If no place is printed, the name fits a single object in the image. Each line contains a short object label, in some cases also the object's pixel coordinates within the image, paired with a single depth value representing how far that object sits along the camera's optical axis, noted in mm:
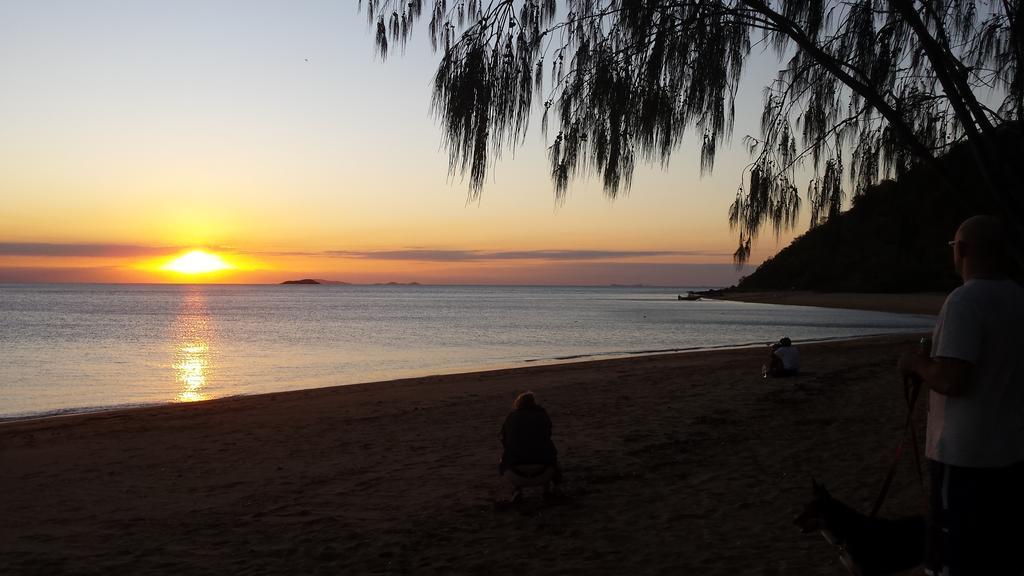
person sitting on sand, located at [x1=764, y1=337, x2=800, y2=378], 15234
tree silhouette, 4434
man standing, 2635
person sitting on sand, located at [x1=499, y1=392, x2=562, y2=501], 6773
